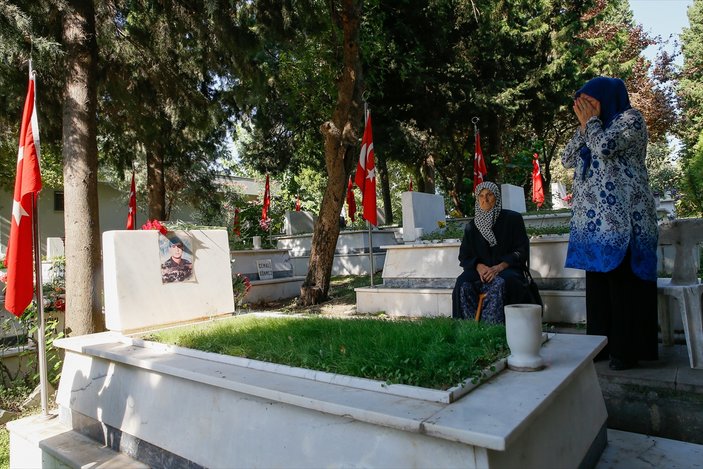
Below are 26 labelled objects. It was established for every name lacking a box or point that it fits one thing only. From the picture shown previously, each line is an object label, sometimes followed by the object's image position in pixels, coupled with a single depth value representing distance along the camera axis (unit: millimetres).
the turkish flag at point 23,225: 3525
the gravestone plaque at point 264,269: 10047
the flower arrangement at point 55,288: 6355
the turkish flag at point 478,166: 12305
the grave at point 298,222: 15711
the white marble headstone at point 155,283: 3815
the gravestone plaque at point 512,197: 10375
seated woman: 4043
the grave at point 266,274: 9625
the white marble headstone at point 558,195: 18500
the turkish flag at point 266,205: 14055
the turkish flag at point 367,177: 7586
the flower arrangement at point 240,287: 7526
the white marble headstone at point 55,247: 13060
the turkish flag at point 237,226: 14172
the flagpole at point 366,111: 7727
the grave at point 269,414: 1723
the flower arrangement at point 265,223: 14277
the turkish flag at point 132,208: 11795
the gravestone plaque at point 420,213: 8102
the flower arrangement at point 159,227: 4188
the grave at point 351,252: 13555
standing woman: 3090
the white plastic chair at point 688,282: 3074
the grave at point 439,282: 5027
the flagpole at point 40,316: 3596
